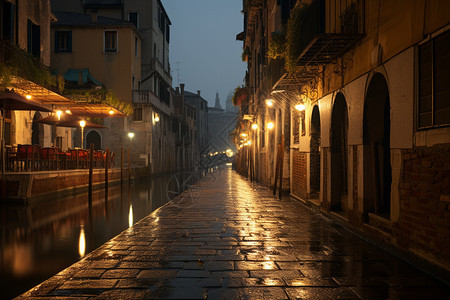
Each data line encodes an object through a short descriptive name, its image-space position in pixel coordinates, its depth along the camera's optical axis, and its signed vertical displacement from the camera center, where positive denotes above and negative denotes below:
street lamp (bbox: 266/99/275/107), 16.12 +1.89
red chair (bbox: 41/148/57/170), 16.66 -0.24
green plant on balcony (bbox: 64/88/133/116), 24.65 +3.58
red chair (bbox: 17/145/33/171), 15.28 -0.08
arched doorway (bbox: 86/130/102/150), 34.06 +1.07
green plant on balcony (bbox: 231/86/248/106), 30.12 +3.91
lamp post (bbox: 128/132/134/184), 32.64 +1.28
